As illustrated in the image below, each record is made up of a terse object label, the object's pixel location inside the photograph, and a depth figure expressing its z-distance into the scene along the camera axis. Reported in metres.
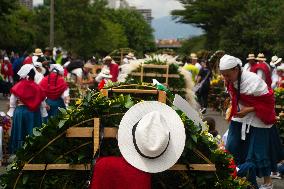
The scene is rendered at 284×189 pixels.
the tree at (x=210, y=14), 50.62
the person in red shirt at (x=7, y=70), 25.90
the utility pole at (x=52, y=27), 26.14
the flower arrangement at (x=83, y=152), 4.91
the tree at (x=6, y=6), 30.94
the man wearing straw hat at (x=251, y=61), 15.40
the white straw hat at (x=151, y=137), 4.59
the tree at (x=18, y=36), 44.79
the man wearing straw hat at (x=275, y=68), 16.69
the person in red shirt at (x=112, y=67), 17.87
